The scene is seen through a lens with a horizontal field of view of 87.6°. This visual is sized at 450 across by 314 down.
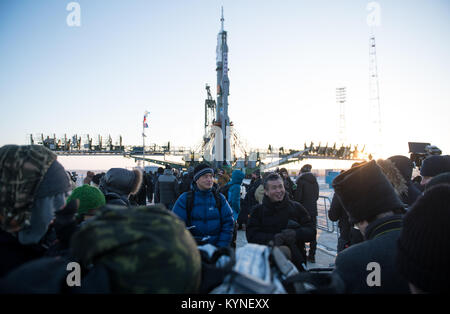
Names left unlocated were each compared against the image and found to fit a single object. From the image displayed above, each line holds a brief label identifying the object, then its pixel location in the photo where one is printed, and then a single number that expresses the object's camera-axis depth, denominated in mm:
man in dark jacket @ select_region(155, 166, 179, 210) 8070
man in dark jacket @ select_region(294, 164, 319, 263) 5754
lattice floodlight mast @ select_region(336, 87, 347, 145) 52812
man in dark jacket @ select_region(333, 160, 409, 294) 1420
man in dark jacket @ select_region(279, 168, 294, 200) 6462
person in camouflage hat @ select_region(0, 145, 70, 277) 1201
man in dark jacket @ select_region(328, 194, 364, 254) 3992
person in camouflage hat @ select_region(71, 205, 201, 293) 906
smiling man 3090
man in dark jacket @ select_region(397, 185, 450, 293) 964
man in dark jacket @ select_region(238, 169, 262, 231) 6637
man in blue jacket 3273
